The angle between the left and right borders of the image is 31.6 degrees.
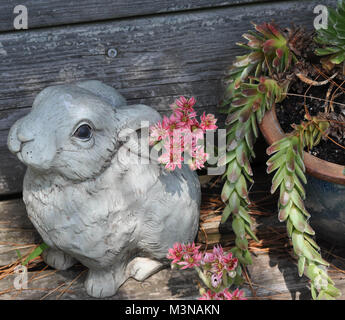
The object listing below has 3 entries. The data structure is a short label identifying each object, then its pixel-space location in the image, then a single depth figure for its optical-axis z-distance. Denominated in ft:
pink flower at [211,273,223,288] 1.84
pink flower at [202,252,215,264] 1.86
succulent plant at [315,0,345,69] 1.97
